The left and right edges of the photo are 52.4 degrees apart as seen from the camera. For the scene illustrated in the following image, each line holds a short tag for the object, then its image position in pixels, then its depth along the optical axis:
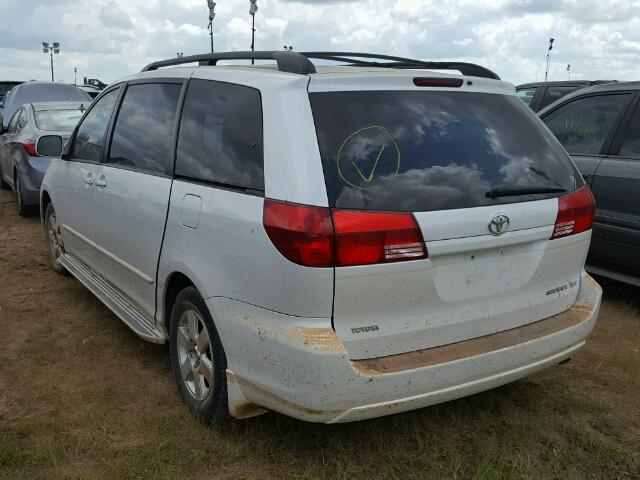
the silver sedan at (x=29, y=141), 7.89
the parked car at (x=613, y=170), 4.75
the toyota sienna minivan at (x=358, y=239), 2.43
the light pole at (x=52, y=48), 58.62
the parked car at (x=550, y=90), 9.07
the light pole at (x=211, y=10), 24.89
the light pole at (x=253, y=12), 28.02
